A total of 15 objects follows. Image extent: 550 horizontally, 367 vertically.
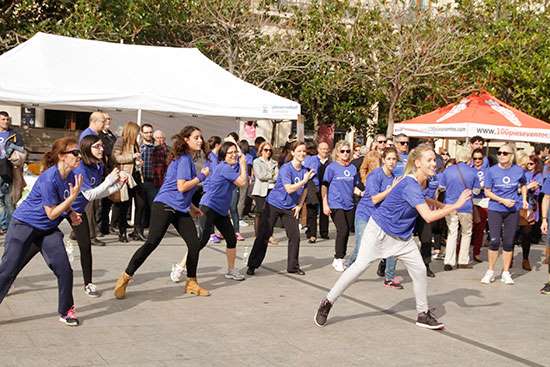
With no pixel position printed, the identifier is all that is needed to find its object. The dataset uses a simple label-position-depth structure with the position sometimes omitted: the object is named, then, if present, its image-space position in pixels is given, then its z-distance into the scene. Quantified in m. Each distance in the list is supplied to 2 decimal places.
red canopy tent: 16.11
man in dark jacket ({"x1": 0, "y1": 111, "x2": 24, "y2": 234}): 11.27
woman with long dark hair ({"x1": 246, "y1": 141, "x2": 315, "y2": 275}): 9.58
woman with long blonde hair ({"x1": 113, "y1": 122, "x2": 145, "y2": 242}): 11.62
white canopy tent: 13.07
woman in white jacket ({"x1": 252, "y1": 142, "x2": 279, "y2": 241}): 12.89
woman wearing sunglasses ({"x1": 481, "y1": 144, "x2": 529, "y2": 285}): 9.96
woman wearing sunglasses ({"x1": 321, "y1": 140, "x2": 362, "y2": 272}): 10.38
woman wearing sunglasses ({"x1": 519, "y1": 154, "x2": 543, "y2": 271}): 11.36
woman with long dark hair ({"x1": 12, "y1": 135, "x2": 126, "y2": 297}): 7.16
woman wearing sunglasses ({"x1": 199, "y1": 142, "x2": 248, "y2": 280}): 8.96
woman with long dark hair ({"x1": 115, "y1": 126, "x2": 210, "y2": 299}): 7.74
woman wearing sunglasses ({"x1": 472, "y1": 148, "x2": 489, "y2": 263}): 11.27
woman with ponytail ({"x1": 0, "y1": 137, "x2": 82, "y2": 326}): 6.30
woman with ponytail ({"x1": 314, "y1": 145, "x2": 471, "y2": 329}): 7.00
